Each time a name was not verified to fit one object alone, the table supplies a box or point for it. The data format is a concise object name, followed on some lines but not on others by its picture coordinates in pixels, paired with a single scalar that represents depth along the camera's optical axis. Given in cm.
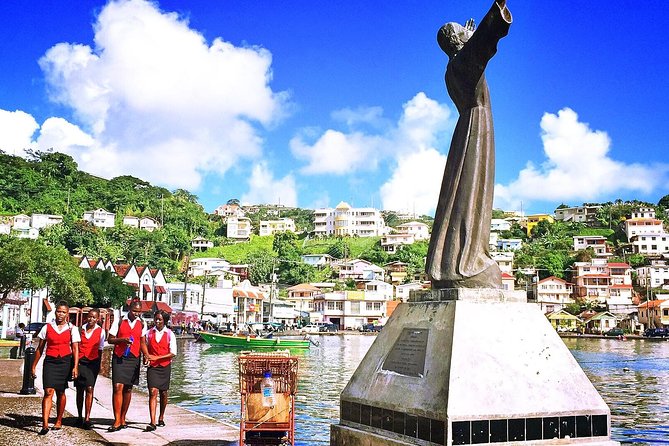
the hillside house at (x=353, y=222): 16550
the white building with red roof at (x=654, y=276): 10706
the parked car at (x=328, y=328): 9677
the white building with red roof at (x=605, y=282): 10131
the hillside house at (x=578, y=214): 15434
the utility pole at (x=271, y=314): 9075
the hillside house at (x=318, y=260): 14188
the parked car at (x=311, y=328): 9408
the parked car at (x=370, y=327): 9900
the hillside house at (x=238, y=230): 16812
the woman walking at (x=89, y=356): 948
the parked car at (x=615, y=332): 8368
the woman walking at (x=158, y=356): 941
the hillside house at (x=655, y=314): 8719
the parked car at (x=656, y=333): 7912
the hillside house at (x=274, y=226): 17400
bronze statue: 654
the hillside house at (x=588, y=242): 12763
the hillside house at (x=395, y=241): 15012
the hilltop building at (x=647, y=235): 12462
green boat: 4650
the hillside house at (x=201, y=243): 15250
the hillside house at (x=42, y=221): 12038
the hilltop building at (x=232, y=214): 18518
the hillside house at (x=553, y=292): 10356
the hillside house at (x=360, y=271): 12244
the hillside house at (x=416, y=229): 16412
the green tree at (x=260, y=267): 12163
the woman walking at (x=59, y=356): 900
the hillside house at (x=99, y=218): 13312
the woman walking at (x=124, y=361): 941
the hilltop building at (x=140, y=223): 14038
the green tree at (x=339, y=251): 14962
